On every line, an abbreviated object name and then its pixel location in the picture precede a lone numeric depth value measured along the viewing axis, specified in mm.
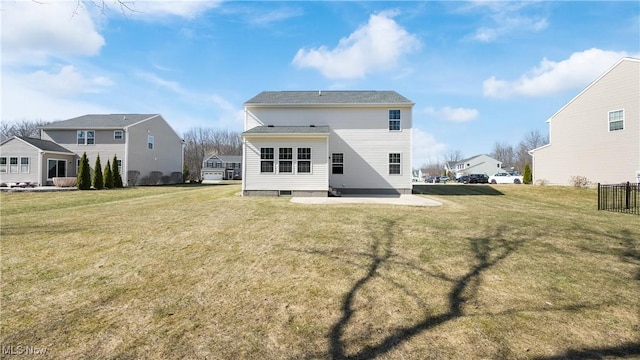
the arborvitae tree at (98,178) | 24000
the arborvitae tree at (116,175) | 25375
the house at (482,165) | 66500
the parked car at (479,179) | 38625
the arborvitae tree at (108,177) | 24750
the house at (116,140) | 27797
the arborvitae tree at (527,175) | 30938
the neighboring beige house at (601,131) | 18000
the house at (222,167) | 60188
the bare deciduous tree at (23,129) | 60812
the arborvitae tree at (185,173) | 37941
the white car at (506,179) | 39172
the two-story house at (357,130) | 17859
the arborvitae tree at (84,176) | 22966
